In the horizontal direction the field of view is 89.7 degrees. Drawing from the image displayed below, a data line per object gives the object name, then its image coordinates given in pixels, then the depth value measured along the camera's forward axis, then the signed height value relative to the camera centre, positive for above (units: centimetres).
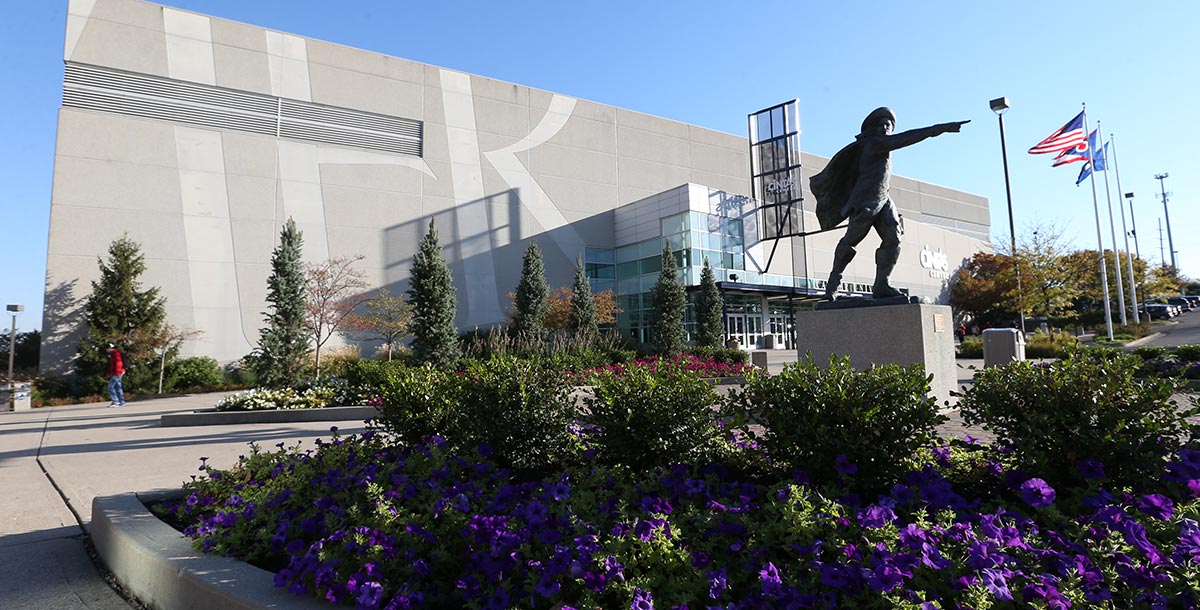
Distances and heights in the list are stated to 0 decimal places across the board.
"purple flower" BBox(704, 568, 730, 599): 211 -88
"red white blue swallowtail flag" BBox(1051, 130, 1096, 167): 2519 +691
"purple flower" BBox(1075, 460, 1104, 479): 286 -72
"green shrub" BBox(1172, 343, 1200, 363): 1474 -102
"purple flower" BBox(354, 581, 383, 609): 228 -91
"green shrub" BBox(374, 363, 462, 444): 480 -43
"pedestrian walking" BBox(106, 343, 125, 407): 1792 -31
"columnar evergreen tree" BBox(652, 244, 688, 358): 2758 +143
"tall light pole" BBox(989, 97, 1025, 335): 2242 +713
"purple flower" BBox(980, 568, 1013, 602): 189 -85
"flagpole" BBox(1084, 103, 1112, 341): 2929 +381
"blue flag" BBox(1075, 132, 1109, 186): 2877 +727
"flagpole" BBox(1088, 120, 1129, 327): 2902 +479
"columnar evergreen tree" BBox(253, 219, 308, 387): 2039 +141
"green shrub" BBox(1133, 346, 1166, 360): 1525 -98
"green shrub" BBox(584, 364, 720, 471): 370 -48
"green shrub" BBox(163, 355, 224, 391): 2231 -36
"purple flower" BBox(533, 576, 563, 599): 220 -88
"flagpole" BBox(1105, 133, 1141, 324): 3736 +101
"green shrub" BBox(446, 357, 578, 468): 423 -48
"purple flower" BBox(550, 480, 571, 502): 306 -76
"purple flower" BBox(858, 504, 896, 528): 242 -77
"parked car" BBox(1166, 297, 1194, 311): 5592 +101
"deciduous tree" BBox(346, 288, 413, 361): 2572 +152
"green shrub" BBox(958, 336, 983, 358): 2539 -107
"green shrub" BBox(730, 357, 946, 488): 310 -48
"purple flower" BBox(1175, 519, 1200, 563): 208 -82
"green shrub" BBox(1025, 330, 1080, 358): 2203 -96
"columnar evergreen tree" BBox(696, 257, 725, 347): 2873 +114
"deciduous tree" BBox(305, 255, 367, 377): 2452 +266
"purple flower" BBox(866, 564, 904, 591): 198 -83
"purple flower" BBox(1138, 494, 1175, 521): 245 -79
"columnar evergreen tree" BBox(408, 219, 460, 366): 1958 +143
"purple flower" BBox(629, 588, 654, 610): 207 -90
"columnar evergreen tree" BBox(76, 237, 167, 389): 2114 +188
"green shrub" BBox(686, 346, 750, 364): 2151 -65
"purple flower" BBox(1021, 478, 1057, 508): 262 -76
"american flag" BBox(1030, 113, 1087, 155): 2503 +743
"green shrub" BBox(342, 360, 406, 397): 1256 -39
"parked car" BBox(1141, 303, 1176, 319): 4731 +23
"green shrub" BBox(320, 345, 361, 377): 2270 -1
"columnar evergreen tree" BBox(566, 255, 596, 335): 2831 +181
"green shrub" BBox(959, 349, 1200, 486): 290 -51
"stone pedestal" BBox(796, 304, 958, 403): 768 -11
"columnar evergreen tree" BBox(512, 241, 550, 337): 2794 +246
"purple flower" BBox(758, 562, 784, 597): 209 -86
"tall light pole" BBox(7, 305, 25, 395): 2078 +188
